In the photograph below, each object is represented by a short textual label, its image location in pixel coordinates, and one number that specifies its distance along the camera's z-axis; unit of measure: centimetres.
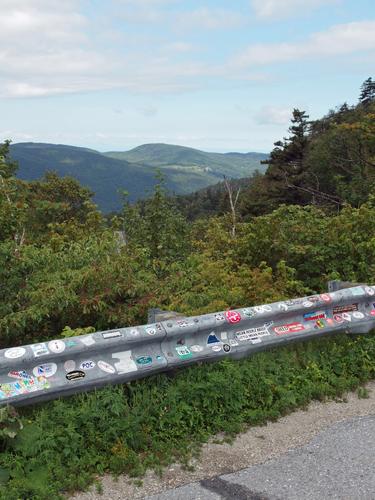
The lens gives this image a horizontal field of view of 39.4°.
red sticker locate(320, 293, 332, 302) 542
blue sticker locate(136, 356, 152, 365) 426
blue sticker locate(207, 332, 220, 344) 469
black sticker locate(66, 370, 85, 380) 392
